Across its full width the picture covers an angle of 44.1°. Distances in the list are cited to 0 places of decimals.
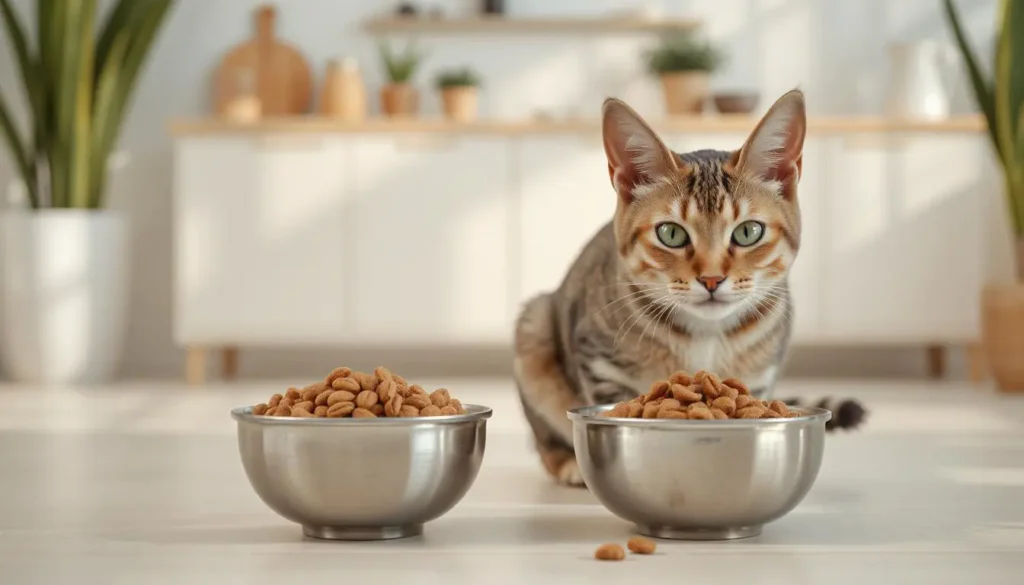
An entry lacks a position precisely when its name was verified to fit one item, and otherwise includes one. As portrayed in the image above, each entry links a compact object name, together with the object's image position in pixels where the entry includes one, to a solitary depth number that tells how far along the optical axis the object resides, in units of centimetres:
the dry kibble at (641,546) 146
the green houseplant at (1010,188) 414
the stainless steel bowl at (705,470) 150
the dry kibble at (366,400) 152
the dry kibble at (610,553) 144
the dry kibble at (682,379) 160
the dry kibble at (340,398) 152
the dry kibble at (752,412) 154
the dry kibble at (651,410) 156
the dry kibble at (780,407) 156
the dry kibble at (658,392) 160
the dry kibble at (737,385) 160
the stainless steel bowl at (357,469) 149
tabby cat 175
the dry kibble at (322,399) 154
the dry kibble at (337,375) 157
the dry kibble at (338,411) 150
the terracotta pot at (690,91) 495
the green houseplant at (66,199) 470
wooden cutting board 532
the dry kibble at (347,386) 154
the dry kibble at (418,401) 155
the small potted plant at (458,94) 505
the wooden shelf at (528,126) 477
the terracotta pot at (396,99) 510
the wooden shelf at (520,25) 535
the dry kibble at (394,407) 152
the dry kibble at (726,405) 155
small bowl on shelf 480
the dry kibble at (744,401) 156
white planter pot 471
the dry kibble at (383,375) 157
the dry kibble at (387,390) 153
